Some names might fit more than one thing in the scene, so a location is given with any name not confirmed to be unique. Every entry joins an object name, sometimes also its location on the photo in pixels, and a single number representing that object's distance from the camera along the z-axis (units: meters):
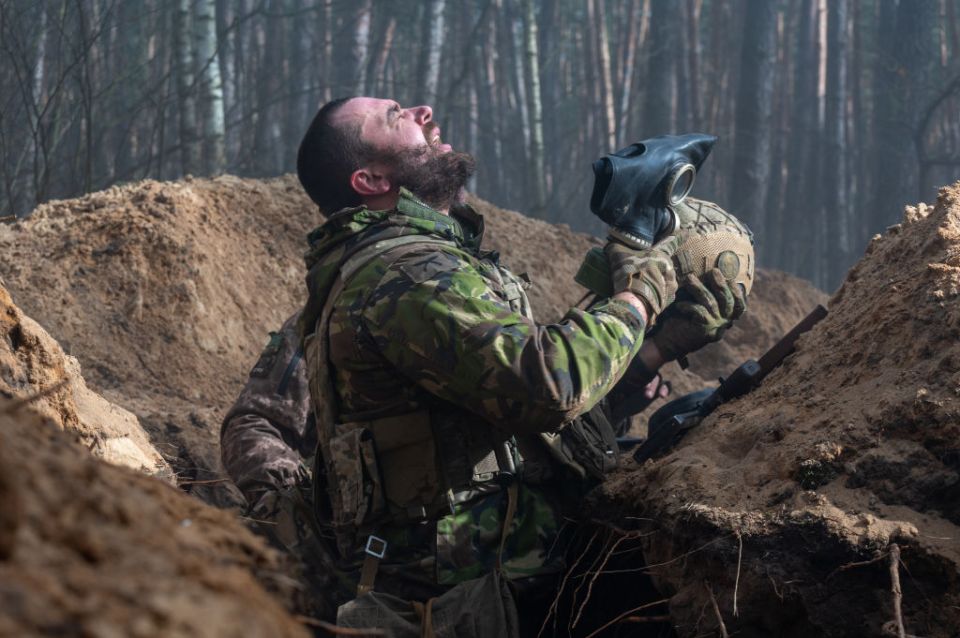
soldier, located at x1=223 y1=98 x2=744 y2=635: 2.59
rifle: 3.15
